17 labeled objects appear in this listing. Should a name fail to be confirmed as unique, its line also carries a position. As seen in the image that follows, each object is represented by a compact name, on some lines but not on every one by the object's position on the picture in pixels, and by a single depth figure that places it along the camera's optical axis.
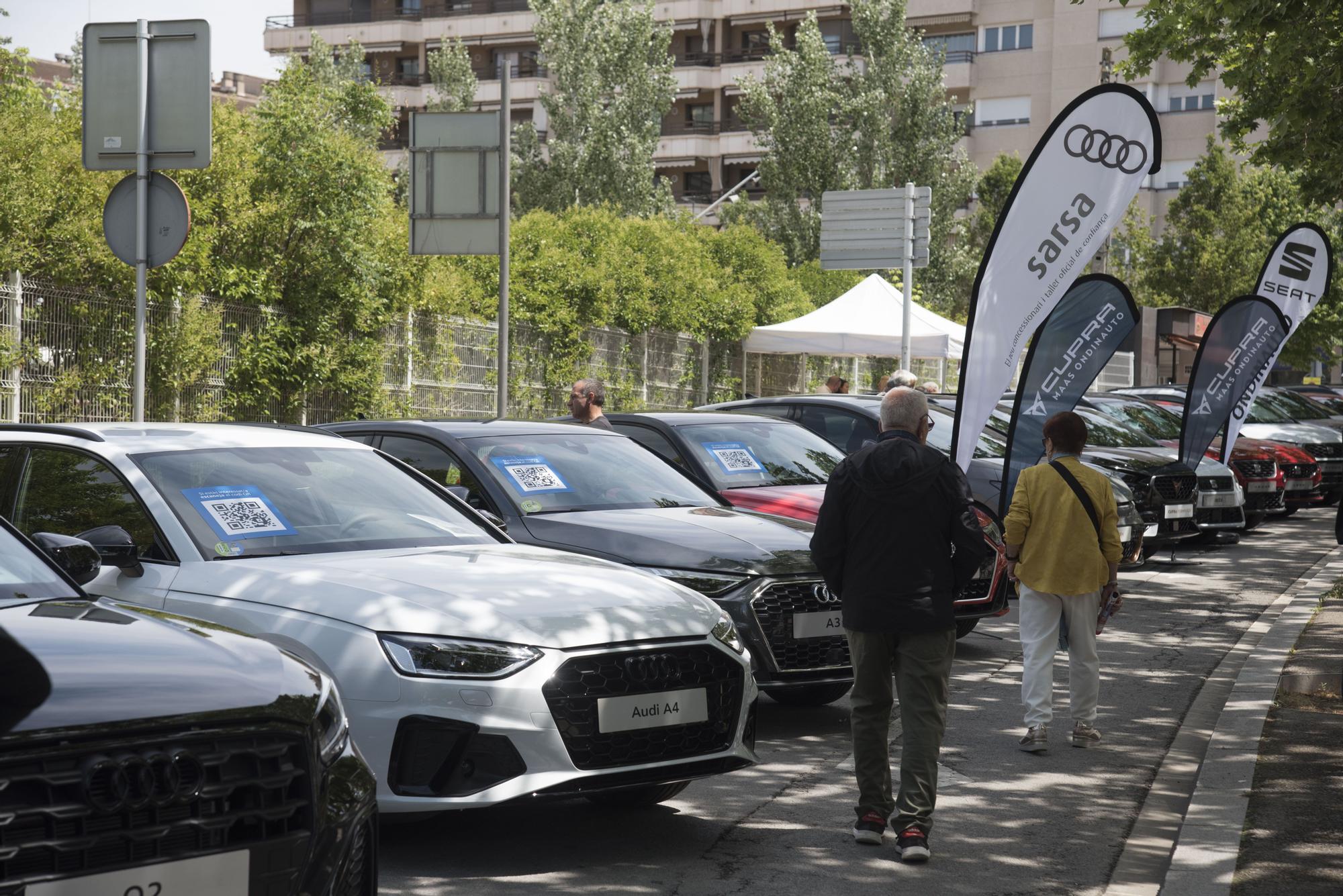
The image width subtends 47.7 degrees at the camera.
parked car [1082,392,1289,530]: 19.12
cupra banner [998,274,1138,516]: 10.72
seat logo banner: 17.30
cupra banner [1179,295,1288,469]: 16.03
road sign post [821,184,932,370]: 27.28
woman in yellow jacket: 7.38
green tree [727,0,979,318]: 46.53
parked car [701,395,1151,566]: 12.49
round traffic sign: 9.87
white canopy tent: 25.64
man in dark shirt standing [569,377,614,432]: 11.40
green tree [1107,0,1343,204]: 12.41
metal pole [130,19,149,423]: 9.79
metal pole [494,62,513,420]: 16.61
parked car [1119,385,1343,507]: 22.39
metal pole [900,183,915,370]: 24.38
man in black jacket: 5.52
